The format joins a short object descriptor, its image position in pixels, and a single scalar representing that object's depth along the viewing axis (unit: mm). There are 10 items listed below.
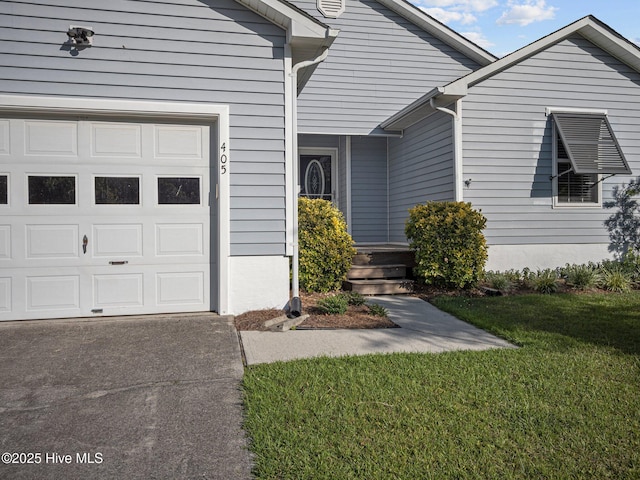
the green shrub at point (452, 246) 7617
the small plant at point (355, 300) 6434
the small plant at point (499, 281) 7766
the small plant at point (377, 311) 6027
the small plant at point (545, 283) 7852
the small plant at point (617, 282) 8000
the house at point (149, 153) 5371
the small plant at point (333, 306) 5895
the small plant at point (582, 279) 8078
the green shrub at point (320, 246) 7332
